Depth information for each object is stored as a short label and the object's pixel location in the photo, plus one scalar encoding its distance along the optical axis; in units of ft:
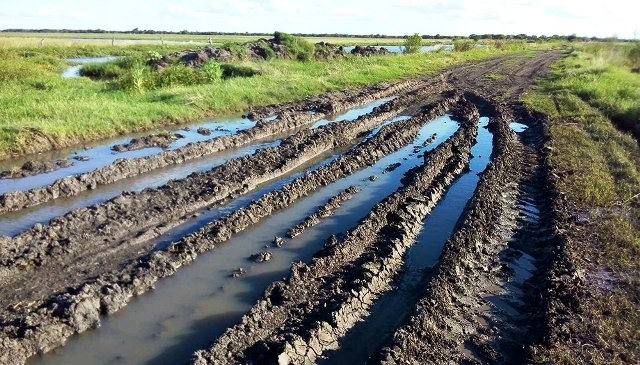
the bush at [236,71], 102.42
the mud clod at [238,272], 29.27
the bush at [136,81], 78.42
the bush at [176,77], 85.97
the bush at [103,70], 105.81
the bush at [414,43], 195.42
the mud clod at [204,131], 63.76
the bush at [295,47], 141.43
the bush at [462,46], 215.31
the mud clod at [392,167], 51.52
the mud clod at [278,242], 33.36
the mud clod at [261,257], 31.14
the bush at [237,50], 123.33
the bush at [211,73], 91.04
